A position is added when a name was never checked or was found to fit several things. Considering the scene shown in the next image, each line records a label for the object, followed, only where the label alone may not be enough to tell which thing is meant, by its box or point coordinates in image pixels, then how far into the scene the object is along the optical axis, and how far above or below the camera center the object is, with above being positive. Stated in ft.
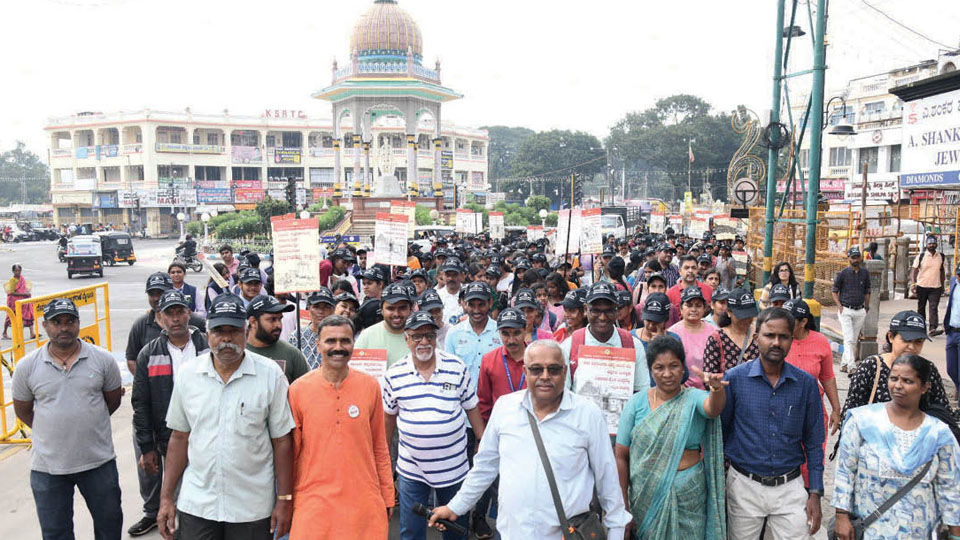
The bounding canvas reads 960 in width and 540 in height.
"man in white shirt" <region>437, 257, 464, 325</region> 24.98 -2.88
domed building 142.82 +26.50
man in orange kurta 11.89 -4.12
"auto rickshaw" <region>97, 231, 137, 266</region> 111.55 -5.51
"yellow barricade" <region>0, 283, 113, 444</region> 24.22 -4.90
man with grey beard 13.69 -4.06
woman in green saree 11.32 -4.09
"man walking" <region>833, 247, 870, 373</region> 30.40 -3.86
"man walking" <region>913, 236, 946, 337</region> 38.37 -3.81
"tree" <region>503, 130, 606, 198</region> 272.51 +22.68
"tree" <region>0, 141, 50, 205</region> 325.62 +17.42
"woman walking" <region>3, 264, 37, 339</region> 44.21 -4.78
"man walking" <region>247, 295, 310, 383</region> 15.40 -2.78
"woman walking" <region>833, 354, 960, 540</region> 11.08 -4.09
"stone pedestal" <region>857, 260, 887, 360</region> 33.22 -5.57
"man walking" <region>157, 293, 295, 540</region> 11.56 -3.88
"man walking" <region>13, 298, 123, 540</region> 14.17 -4.40
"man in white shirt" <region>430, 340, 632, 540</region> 10.08 -3.59
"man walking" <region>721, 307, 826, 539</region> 12.07 -3.98
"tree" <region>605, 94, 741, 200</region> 239.50 +26.45
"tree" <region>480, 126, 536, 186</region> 359.66 +37.81
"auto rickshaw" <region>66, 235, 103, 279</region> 90.94 -5.45
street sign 37.24 +1.20
